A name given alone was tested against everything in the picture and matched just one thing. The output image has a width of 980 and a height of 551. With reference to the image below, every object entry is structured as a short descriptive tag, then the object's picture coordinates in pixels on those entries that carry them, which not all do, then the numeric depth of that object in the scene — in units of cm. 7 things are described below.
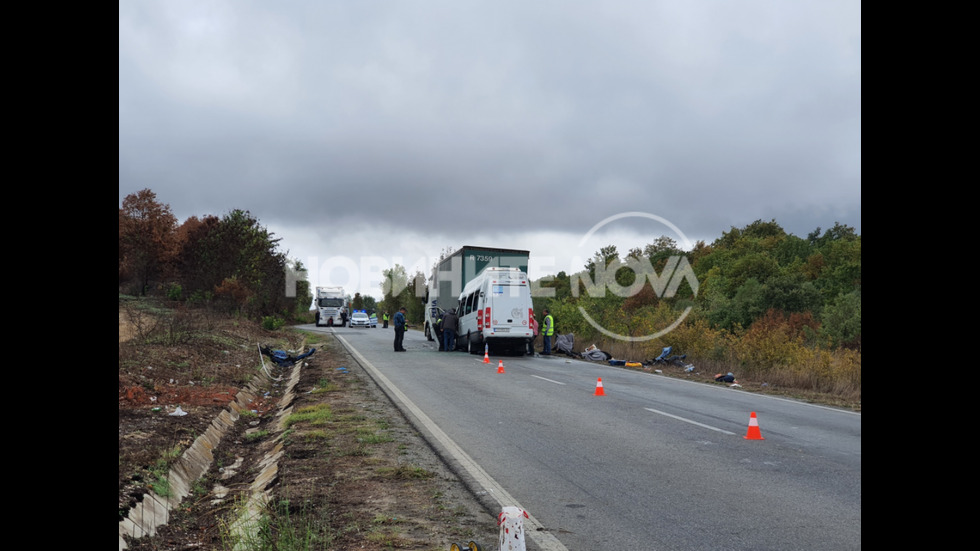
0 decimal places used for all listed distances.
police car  5897
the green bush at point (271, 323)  3538
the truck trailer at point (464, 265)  2845
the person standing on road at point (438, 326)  2947
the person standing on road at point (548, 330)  2658
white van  2445
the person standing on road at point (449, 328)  2803
